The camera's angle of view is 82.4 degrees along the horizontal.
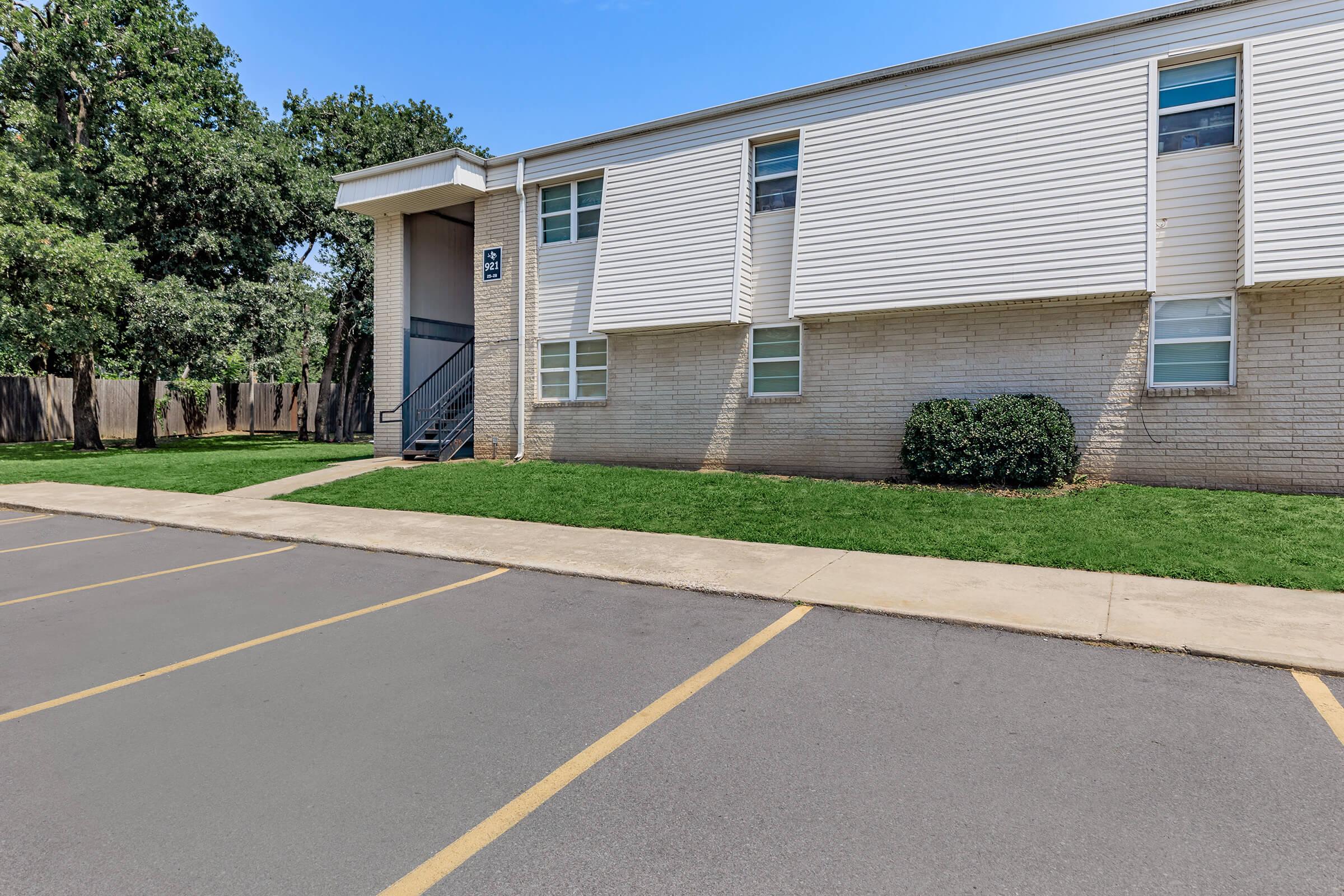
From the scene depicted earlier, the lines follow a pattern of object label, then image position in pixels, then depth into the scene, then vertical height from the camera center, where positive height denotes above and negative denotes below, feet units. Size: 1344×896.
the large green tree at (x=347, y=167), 81.71 +30.42
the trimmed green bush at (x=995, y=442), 33.88 -0.54
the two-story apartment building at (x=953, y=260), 32.45 +8.58
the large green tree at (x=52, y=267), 56.75 +11.88
